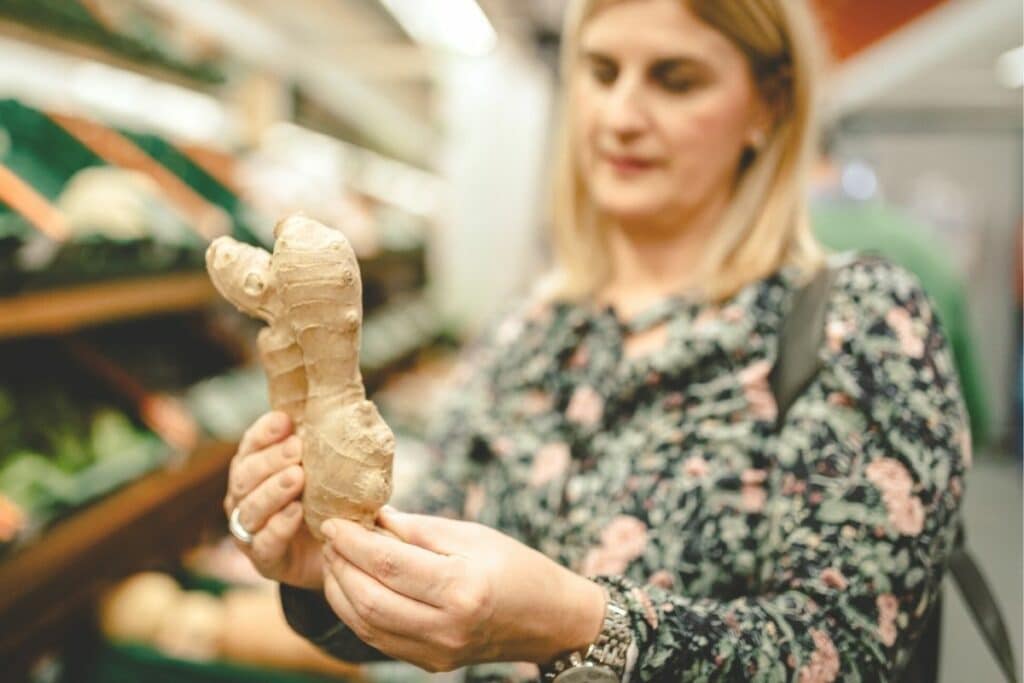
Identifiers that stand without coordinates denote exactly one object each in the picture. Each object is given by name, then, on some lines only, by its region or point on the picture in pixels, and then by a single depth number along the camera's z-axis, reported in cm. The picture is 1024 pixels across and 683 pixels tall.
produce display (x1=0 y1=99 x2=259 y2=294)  150
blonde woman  78
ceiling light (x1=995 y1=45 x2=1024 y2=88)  459
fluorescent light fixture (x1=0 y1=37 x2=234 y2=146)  223
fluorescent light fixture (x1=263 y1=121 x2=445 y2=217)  369
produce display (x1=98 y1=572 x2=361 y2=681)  183
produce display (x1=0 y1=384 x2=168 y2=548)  160
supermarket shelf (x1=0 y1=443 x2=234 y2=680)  148
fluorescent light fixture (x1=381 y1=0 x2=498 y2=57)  292
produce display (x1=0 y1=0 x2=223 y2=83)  178
